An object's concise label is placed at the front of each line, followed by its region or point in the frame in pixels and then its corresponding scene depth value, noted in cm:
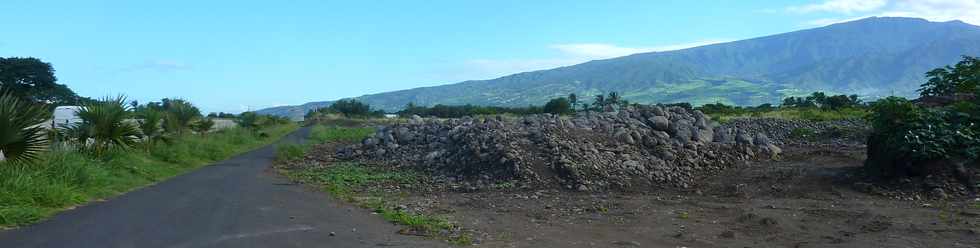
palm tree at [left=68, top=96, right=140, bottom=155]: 1590
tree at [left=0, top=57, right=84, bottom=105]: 4991
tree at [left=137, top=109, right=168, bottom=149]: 2039
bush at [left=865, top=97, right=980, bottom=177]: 1204
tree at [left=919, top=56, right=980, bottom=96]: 2081
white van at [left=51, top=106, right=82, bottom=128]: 3838
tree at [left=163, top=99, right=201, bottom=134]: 2453
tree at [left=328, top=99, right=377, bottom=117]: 9931
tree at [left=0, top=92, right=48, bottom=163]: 945
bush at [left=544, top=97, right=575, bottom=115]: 6775
